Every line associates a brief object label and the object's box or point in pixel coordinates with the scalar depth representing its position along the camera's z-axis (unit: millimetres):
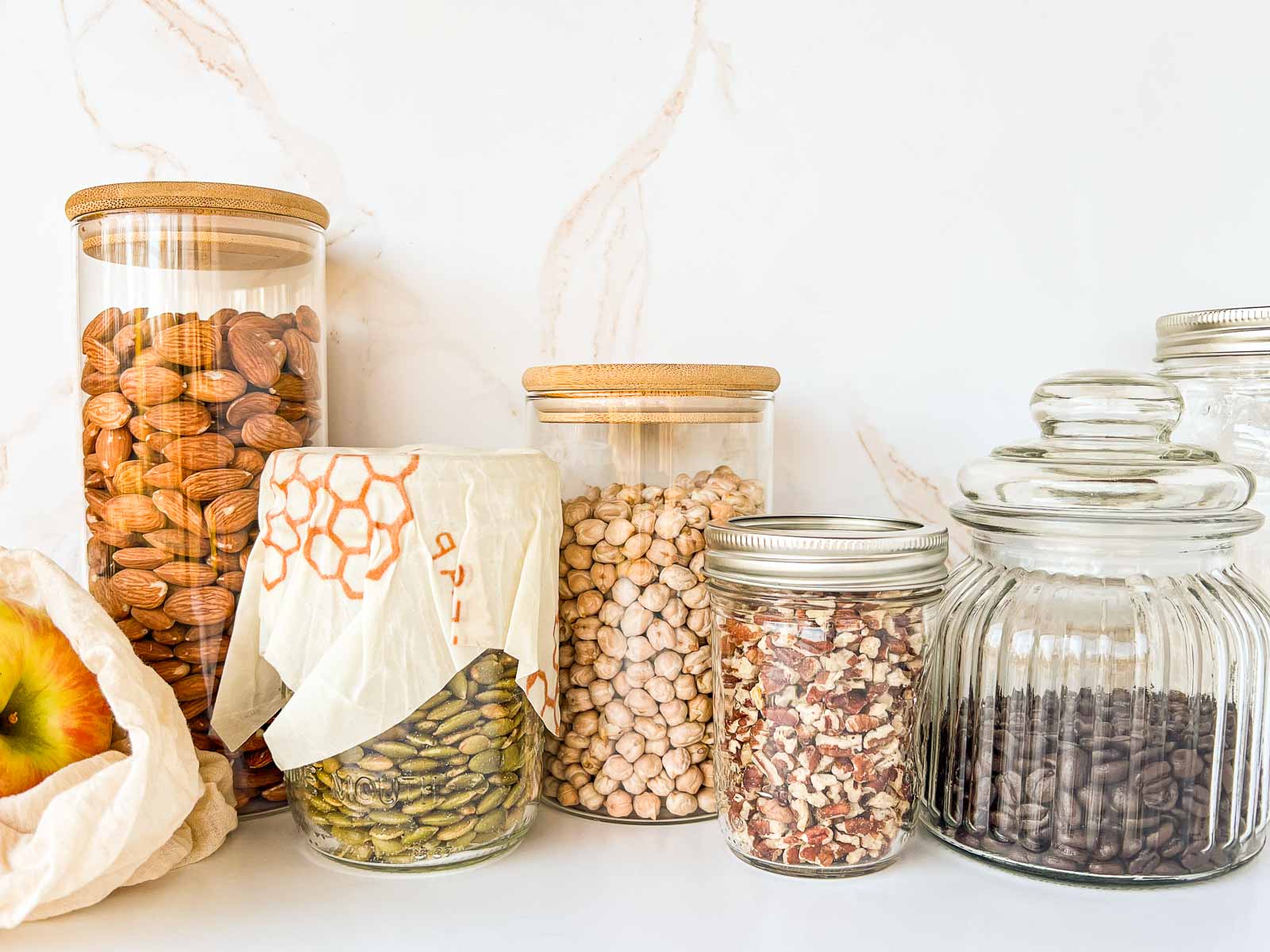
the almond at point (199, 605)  712
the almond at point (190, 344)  708
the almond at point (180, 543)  708
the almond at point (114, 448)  708
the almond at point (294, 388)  741
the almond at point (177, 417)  703
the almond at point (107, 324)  722
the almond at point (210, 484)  704
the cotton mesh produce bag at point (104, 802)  551
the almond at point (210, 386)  707
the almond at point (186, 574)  709
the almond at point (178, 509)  705
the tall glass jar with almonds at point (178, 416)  706
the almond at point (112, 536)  713
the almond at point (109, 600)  714
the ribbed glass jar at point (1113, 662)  621
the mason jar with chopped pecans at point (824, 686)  616
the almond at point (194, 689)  717
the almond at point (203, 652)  714
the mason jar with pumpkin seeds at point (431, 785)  627
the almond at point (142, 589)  708
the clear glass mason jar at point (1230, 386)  775
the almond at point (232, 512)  708
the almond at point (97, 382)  715
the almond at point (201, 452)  705
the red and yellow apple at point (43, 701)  610
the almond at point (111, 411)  707
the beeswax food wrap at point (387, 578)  605
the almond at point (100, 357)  715
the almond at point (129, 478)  708
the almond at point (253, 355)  720
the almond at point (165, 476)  705
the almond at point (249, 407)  713
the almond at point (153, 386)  703
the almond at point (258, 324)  728
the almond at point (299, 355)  752
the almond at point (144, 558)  708
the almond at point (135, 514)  706
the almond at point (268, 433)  720
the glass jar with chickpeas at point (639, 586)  714
